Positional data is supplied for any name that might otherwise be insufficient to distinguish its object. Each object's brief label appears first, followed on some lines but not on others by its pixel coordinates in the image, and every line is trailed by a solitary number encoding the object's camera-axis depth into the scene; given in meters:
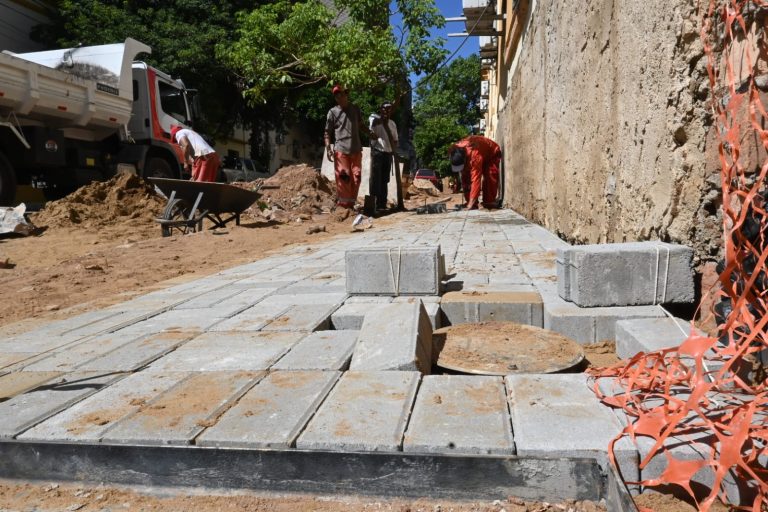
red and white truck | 9.10
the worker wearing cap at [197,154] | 8.78
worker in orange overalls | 11.45
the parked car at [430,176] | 30.30
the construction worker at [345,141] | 9.34
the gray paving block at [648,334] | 2.02
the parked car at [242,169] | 19.63
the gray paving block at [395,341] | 2.00
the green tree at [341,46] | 11.32
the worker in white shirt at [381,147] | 10.67
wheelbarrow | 7.45
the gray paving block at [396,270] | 3.07
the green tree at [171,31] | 18.64
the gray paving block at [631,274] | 2.46
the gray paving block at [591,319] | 2.46
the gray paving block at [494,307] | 2.73
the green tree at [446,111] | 34.94
